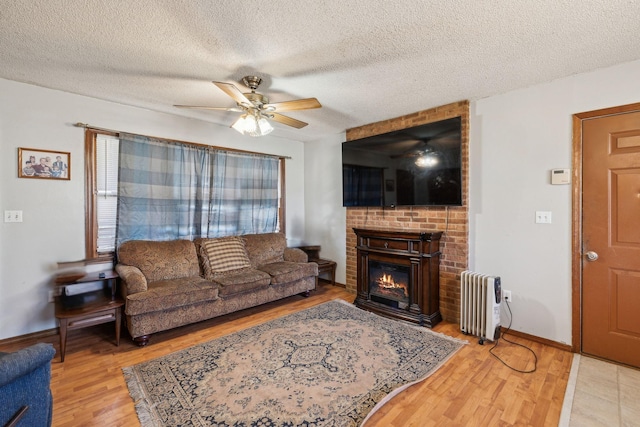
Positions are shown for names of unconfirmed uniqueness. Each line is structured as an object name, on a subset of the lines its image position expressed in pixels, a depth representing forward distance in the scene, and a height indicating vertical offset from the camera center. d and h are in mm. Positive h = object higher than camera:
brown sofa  2598 -713
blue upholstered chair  1051 -699
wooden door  2219 -190
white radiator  2605 -863
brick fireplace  3047 -88
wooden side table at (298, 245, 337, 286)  4371 -740
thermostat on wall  2480 +333
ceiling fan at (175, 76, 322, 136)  2348 +913
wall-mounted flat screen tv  2992 +563
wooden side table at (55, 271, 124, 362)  2283 -801
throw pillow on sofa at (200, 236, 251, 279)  3441 -529
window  3012 +247
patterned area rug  1714 -1190
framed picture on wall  2672 +491
